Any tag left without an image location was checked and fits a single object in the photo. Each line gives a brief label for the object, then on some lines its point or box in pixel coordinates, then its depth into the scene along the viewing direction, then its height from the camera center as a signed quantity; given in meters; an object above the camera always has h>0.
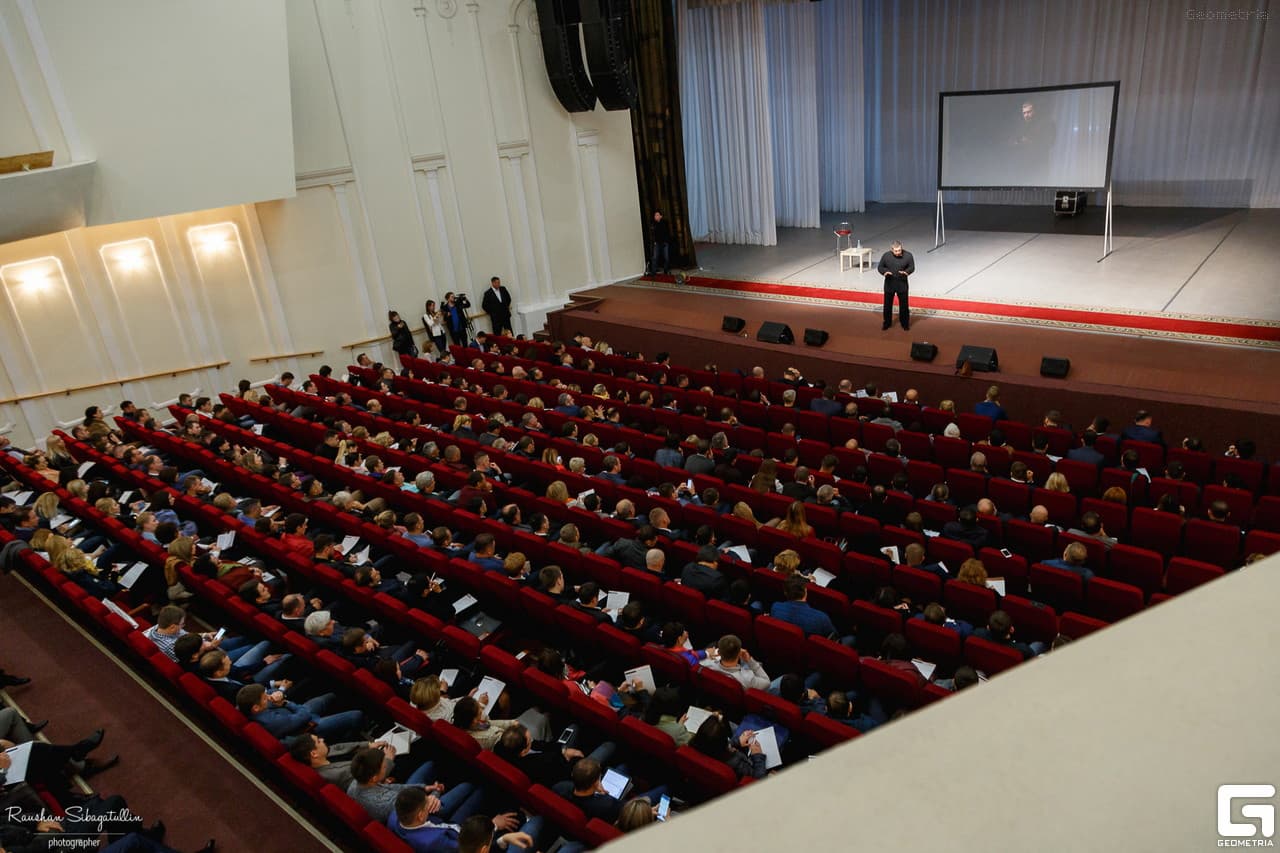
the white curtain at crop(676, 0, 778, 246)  16.19 -0.35
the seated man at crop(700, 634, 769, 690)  4.84 -3.10
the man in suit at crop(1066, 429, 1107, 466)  7.23 -3.21
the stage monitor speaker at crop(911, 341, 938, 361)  10.42 -3.19
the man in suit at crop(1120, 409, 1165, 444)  7.66 -3.27
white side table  14.33 -2.82
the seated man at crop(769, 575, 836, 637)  5.32 -3.12
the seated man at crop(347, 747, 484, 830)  4.11 -3.00
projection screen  13.27 -1.14
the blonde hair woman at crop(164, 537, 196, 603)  6.24 -2.84
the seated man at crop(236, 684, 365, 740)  4.77 -3.06
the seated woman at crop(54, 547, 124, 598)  6.39 -2.88
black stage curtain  15.27 -0.34
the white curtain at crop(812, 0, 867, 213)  17.86 -0.43
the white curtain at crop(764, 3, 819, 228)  16.83 -0.30
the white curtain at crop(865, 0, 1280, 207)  14.16 -0.21
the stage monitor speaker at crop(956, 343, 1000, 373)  9.87 -3.17
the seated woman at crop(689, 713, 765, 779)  4.25 -3.12
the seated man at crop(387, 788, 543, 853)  3.89 -3.05
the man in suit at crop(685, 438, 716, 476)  7.68 -3.09
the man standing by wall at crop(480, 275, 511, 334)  14.41 -2.86
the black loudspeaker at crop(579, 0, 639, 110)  13.50 +0.96
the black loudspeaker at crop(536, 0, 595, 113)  13.75 +1.01
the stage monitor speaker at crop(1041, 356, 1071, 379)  9.48 -3.23
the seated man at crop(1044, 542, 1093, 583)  5.59 -3.14
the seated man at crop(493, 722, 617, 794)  4.34 -3.09
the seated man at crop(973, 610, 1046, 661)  4.96 -3.15
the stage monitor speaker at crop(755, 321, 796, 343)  11.73 -3.13
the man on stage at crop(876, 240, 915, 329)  11.05 -2.34
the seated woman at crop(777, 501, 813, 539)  6.34 -3.05
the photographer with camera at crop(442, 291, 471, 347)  13.84 -2.84
